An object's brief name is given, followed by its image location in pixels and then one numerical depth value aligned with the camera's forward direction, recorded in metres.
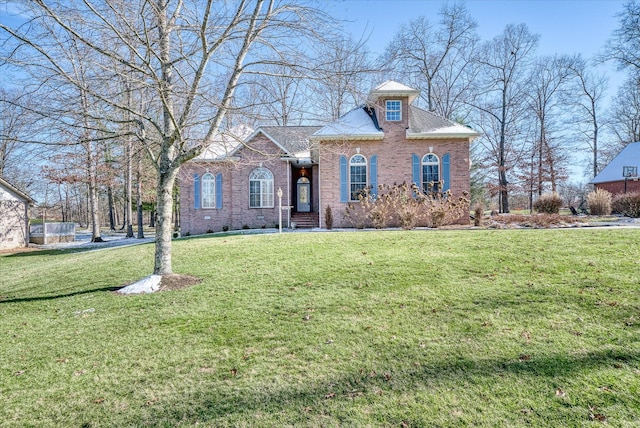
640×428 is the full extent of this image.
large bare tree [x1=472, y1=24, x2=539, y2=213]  27.61
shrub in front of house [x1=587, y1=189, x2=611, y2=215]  17.36
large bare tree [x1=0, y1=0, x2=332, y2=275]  5.12
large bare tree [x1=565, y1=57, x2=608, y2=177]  31.05
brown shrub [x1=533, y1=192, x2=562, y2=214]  16.97
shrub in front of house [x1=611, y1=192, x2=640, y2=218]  15.77
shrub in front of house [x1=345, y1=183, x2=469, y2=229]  13.66
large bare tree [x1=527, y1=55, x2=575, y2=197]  29.89
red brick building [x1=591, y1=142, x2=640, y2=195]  24.20
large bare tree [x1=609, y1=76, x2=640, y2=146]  30.11
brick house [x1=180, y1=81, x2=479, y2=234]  15.24
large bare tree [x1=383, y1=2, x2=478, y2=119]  26.33
